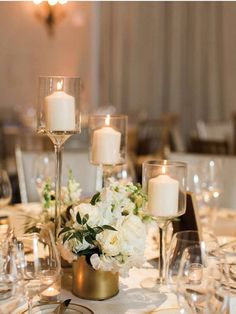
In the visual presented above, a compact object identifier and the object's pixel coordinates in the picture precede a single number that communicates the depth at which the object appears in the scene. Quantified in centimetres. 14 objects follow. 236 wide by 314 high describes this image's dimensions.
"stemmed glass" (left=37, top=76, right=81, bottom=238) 148
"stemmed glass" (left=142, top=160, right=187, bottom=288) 145
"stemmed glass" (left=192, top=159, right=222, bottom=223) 219
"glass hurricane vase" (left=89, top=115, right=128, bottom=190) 172
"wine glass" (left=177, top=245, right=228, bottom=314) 106
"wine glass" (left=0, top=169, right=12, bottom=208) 208
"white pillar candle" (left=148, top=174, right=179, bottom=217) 145
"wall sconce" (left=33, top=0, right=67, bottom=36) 634
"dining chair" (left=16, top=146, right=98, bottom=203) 277
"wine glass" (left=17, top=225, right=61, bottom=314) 123
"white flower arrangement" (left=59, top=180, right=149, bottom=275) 130
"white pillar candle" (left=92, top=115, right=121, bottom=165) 172
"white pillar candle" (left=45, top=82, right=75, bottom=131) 147
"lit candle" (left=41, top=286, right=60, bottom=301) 136
